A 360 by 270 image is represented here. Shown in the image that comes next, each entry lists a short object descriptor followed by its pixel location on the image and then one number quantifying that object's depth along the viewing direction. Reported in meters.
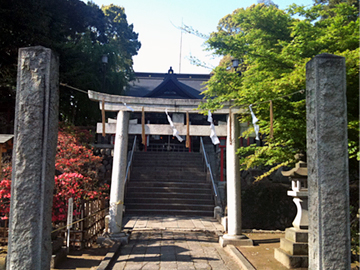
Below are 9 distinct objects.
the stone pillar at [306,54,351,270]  3.53
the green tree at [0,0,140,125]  10.32
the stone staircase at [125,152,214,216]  13.10
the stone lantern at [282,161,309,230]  6.53
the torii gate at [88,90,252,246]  8.07
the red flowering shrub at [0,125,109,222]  7.77
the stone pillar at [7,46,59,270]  3.57
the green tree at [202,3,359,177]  6.42
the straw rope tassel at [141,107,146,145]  8.02
